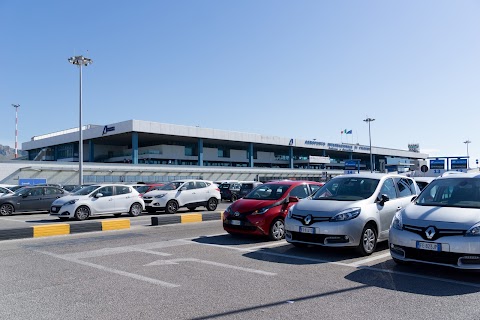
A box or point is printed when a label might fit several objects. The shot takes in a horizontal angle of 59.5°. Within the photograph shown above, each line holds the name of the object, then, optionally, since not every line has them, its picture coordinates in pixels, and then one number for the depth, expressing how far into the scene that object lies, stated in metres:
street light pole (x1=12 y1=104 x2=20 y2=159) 62.49
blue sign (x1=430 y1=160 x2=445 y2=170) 49.04
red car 10.45
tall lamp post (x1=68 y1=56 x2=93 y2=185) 34.84
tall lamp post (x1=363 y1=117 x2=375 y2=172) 67.44
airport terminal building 56.22
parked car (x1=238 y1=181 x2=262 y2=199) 29.31
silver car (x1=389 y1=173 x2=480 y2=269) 6.29
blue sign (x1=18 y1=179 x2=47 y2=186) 40.75
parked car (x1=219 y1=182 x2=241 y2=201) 32.06
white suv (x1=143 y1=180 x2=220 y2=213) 19.52
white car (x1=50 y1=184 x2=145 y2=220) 16.67
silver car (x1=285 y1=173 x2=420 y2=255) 8.20
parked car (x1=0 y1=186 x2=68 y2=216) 19.91
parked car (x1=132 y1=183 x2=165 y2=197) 25.68
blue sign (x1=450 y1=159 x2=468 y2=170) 50.78
